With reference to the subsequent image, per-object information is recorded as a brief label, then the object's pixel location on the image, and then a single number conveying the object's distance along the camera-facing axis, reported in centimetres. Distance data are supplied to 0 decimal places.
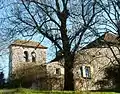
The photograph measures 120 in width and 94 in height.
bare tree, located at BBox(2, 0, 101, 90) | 1491
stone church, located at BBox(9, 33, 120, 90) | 1582
